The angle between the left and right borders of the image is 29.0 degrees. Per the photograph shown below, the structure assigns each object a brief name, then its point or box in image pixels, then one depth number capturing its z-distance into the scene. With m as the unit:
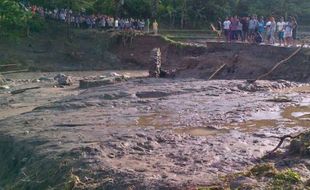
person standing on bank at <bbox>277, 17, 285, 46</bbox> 30.19
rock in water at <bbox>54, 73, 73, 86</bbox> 31.12
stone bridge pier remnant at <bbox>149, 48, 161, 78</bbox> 30.34
